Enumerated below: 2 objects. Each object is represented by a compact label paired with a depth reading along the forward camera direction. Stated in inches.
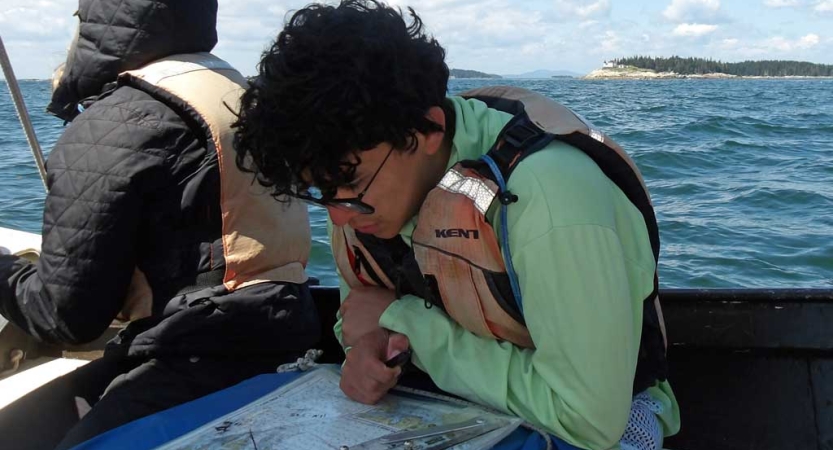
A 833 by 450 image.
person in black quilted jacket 84.7
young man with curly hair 61.4
